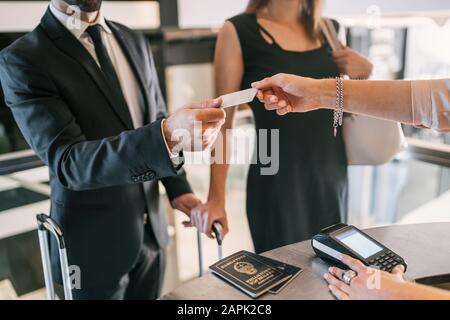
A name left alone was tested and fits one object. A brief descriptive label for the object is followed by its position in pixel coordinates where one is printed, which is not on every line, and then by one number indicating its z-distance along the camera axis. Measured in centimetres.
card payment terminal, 87
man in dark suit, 103
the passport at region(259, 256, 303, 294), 83
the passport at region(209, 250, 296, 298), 84
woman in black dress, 134
